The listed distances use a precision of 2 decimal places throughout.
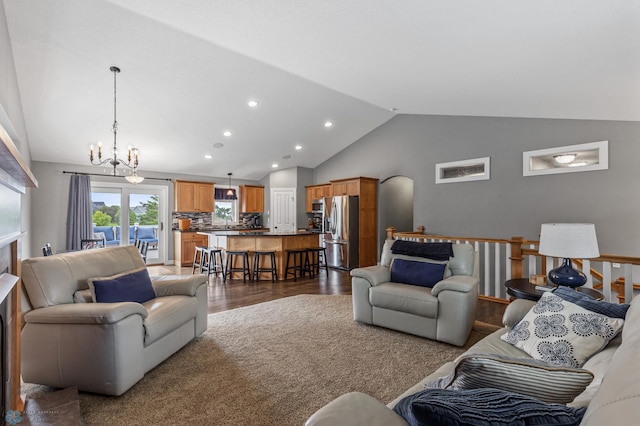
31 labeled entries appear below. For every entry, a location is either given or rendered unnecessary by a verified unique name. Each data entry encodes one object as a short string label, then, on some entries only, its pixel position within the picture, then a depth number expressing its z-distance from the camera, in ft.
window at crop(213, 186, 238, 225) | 29.71
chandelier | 13.51
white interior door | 29.40
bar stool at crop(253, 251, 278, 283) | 19.19
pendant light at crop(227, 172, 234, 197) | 29.71
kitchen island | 19.94
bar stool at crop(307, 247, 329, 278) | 21.06
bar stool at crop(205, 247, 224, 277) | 19.53
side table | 8.45
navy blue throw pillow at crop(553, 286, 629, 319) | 5.40
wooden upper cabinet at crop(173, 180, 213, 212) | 26.63
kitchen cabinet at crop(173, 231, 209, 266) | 25.67
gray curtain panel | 21.72
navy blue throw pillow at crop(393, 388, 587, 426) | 2.24
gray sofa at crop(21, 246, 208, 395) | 6.75
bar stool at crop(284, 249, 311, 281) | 20.02
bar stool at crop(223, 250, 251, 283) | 19.19
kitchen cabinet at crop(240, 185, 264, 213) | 30.63
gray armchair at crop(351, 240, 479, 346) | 9.50
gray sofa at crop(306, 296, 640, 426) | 1.77
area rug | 6.40
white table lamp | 7.82
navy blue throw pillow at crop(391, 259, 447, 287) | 10.87
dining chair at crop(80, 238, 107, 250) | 20.17
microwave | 28.43
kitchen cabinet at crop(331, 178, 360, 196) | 23.50
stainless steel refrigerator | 23.13
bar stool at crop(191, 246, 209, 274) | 19.99
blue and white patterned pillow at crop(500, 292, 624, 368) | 5.14
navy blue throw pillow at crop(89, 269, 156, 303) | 7.80
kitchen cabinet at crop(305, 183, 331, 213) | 27.51
